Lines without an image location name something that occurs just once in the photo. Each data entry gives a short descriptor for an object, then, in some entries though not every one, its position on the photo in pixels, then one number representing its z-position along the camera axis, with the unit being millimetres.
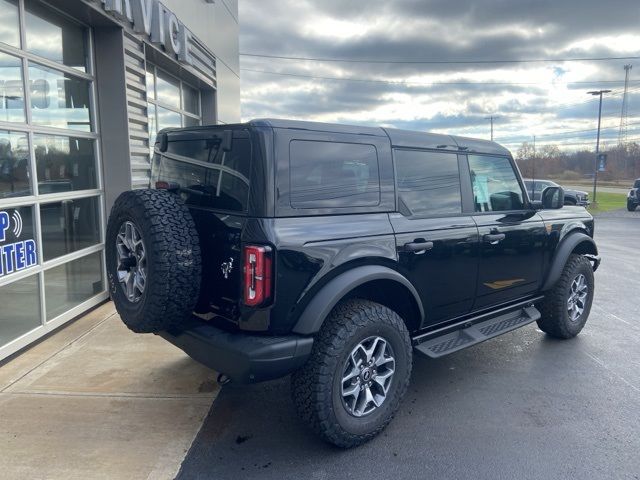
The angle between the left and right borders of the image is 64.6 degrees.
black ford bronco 2820
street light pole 25250
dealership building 4625
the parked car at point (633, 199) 24531
